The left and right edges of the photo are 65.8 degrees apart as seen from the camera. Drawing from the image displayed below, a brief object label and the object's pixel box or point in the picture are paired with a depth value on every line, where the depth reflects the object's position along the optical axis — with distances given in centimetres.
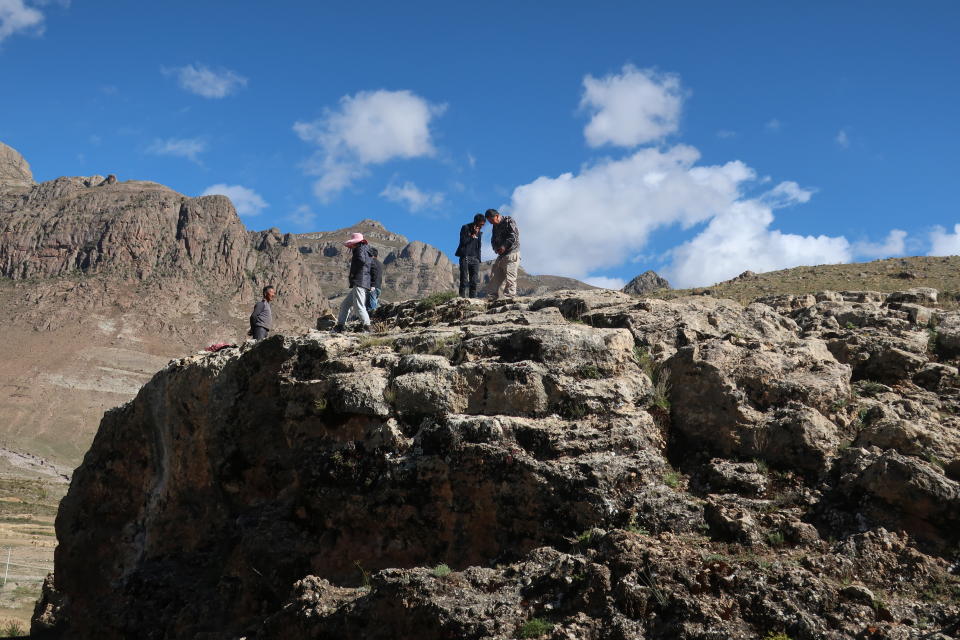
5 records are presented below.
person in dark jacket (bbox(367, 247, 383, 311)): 1388
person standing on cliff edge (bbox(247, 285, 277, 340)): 1382
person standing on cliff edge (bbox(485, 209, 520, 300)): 1445
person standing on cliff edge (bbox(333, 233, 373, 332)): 1332
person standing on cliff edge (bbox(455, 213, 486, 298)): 1549
